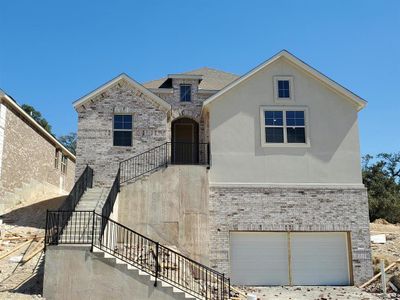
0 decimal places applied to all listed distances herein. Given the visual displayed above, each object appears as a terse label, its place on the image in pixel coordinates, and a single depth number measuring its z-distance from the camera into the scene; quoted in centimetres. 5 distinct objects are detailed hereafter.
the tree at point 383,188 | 3569
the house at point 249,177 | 1781
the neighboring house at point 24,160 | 2162
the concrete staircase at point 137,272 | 1253
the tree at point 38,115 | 6216
